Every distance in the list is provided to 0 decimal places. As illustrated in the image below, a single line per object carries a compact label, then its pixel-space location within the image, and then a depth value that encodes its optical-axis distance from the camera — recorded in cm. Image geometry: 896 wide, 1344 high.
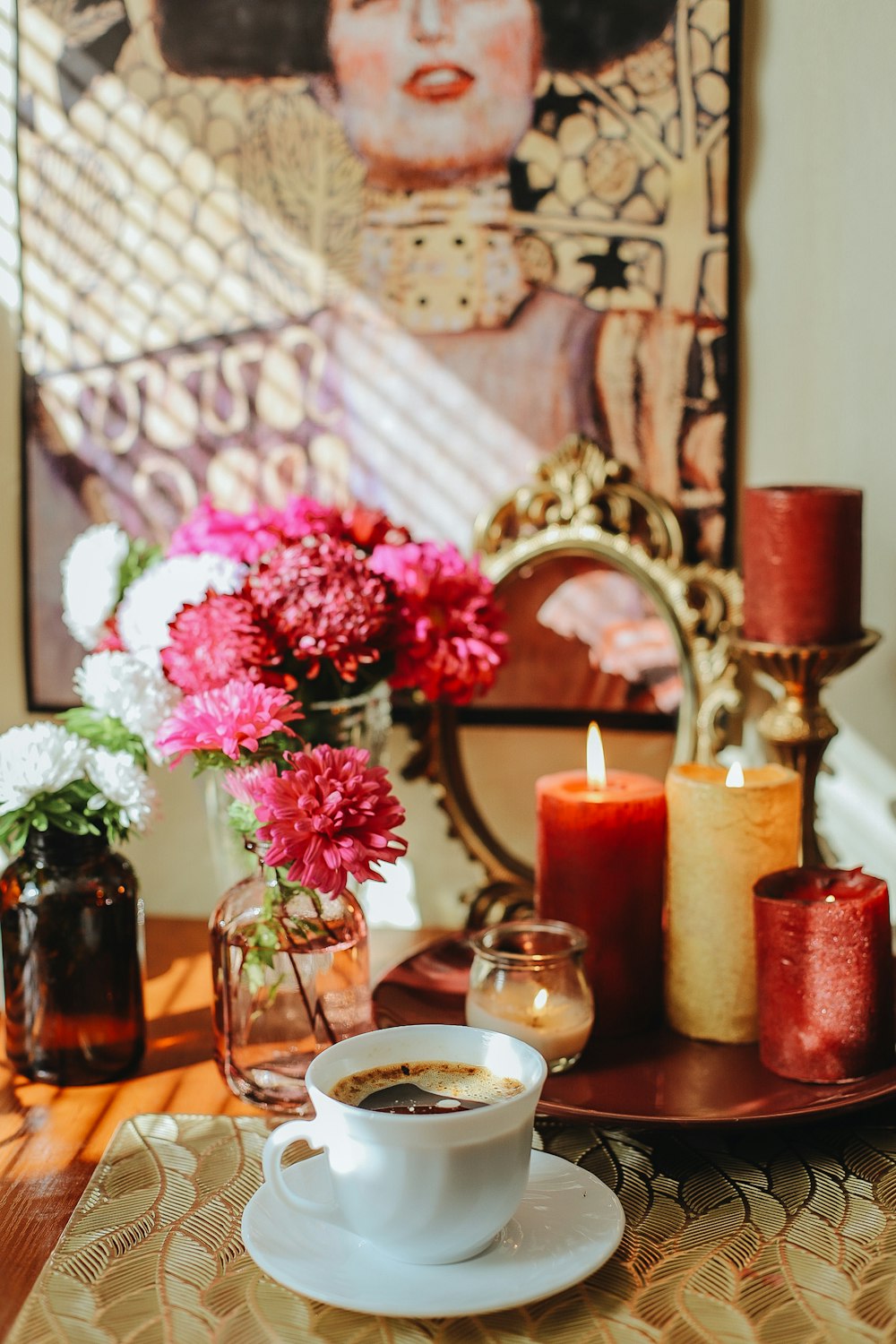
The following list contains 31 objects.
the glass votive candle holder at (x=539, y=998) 70
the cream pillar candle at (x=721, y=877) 74
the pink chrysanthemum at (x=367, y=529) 83
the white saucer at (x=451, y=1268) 52
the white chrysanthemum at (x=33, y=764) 74
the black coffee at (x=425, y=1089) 56
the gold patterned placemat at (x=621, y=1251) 53
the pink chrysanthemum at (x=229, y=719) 66
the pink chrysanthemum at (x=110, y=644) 88
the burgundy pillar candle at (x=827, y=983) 67
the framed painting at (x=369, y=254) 95
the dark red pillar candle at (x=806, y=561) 85
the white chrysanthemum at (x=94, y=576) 96
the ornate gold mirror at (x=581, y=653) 97
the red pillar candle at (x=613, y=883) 76
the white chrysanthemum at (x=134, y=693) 75
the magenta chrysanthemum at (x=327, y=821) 62
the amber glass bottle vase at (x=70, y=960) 75
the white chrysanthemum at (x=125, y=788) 73
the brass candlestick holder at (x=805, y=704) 87
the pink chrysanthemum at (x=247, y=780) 66
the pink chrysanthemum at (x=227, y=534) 85
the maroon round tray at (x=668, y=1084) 66
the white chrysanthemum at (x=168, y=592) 81
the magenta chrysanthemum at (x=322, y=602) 73
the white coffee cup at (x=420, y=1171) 52
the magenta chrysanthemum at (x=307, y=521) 81
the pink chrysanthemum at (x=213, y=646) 70
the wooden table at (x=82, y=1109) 61
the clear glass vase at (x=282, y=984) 72
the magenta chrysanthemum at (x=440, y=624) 81
